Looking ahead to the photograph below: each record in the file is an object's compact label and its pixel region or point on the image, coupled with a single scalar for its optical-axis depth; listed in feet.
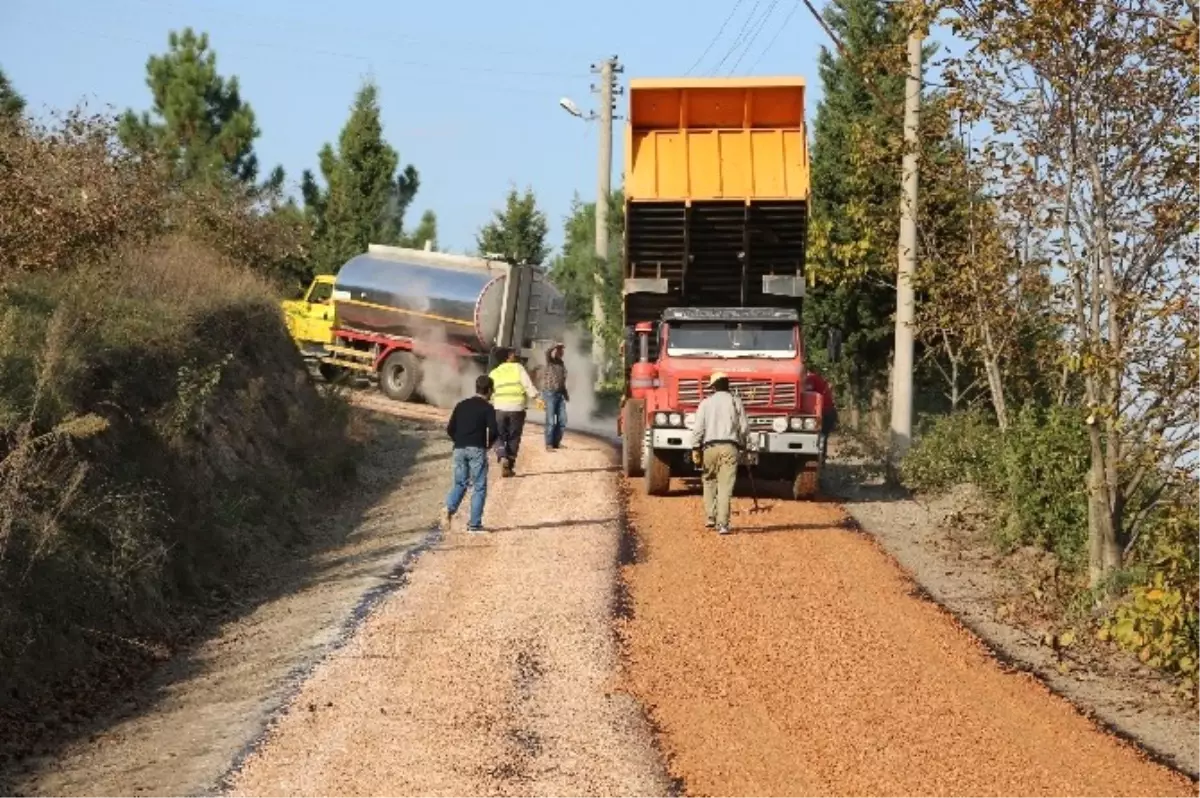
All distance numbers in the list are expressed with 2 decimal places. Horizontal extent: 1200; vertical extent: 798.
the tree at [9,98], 130.22
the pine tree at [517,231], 206.69
